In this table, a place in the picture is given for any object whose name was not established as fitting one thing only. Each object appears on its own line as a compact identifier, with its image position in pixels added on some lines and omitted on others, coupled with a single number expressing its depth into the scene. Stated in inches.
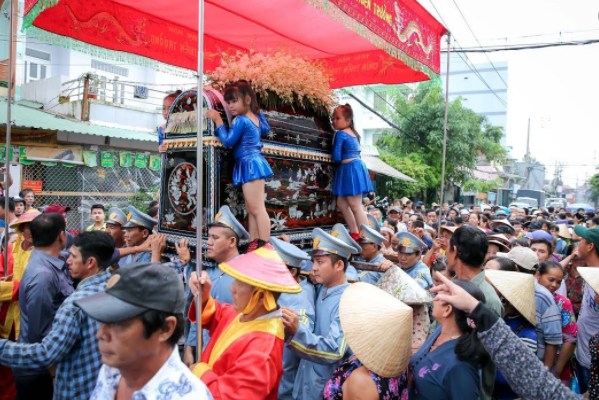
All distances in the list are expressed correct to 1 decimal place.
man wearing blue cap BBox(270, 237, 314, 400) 122.6
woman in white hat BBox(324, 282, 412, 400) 83.6
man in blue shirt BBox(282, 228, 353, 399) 100.3
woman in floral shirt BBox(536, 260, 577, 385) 146.3
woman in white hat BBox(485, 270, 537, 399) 114.7
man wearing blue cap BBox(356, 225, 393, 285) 180.5
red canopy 179.2
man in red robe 80.7
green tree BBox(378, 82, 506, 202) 766.5
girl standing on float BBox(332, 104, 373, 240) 197.9
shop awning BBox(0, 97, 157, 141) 395.9
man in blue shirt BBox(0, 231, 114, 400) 91.9
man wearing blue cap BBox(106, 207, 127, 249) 217.8
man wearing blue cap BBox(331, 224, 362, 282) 161.3
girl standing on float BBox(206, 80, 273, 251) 149.0
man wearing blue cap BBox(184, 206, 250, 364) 137.9
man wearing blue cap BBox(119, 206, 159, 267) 188.4
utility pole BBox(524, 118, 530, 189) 1582.2
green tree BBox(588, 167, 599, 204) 1055.5
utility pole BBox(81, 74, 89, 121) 477.7
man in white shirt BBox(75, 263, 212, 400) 62.7
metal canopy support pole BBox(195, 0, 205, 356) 97.3
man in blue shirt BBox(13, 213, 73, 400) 117.3
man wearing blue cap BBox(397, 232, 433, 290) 187.8
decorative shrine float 155.2
